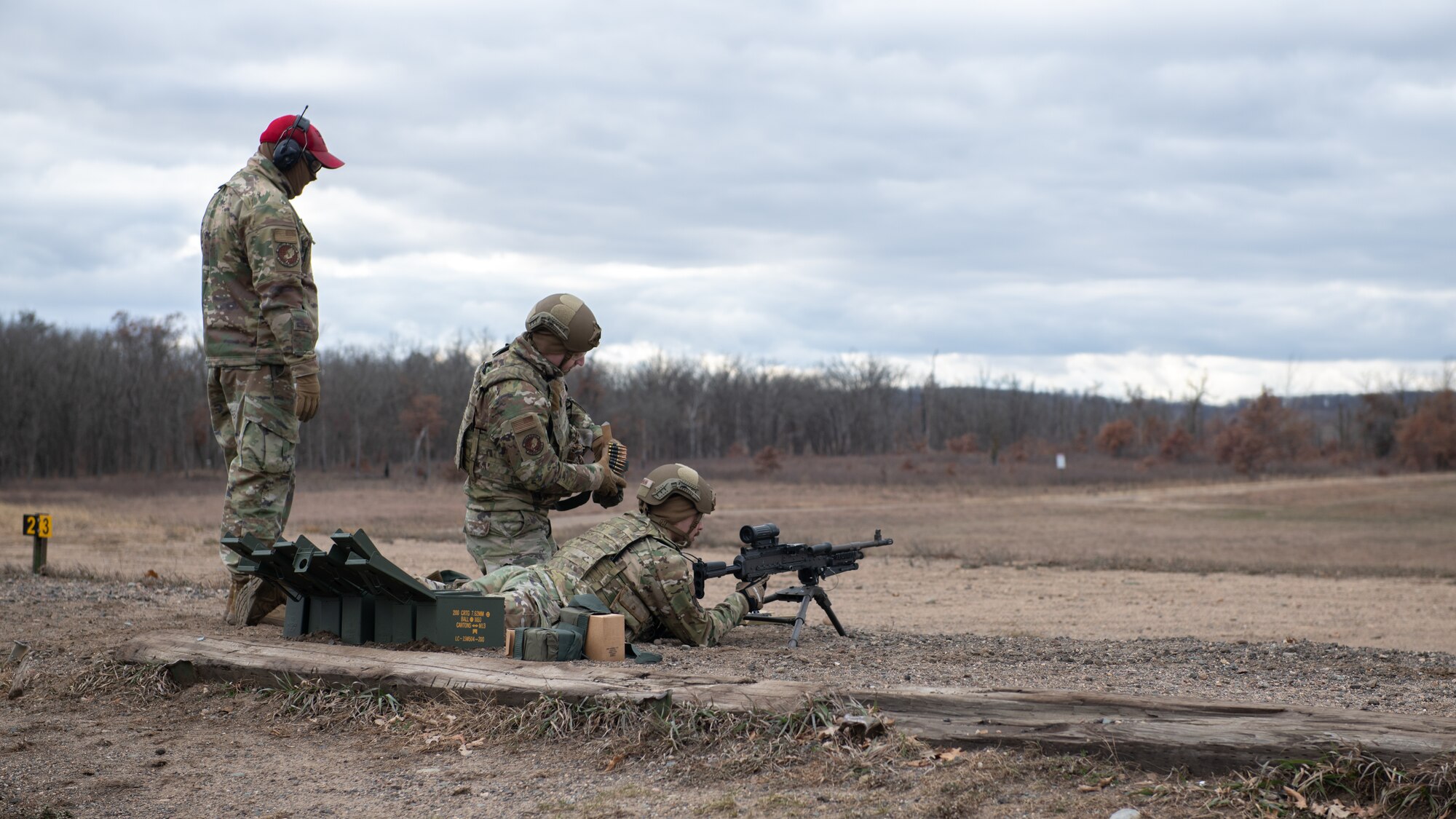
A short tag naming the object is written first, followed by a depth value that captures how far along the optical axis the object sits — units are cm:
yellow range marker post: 1040
